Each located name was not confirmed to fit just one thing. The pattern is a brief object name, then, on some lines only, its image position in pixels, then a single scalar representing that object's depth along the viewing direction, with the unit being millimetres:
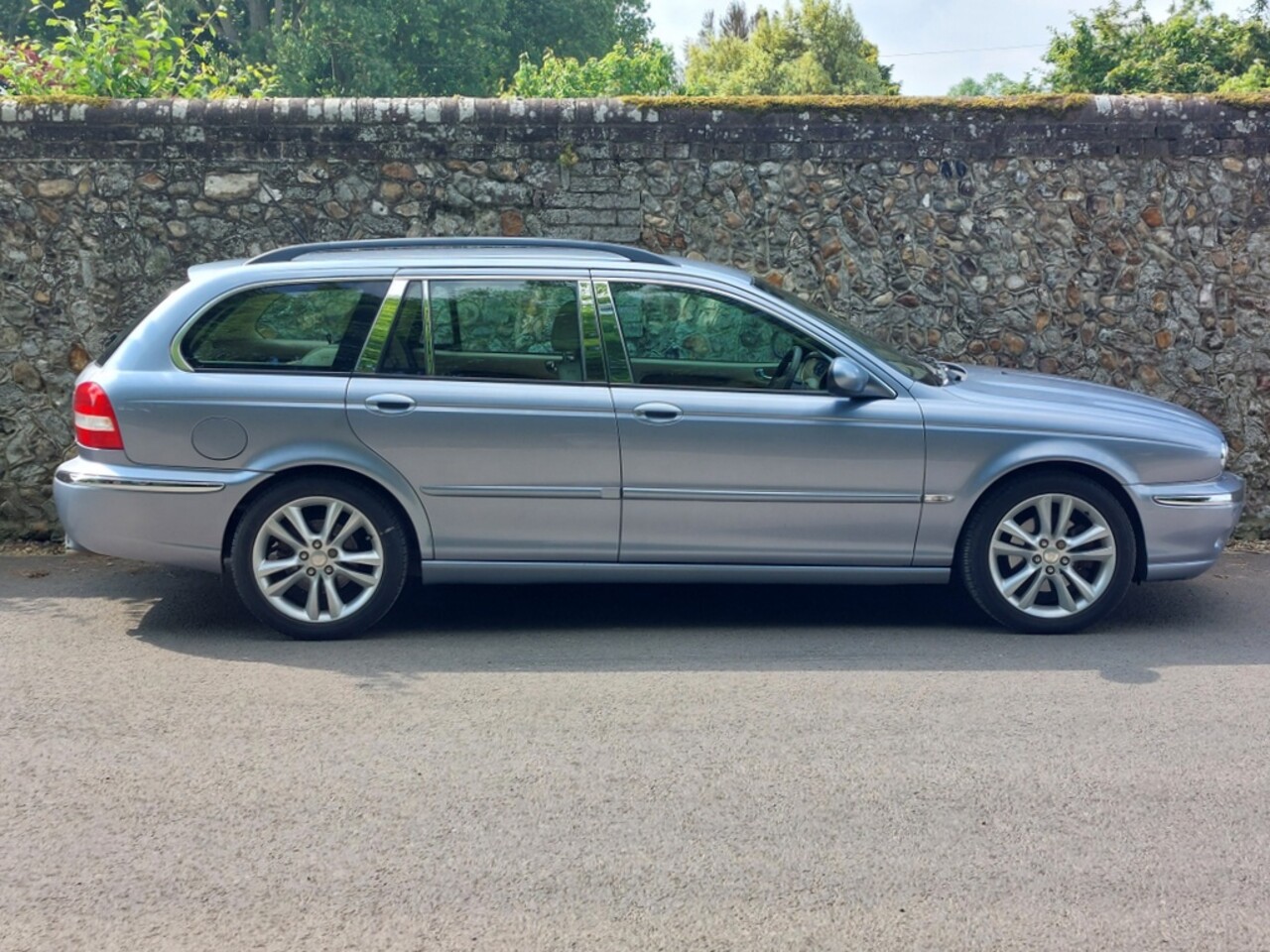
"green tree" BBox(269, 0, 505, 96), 32969
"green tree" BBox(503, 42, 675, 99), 30828
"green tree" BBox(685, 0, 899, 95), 42594
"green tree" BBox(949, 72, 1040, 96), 37781
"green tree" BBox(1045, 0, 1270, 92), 31250
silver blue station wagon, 6316
